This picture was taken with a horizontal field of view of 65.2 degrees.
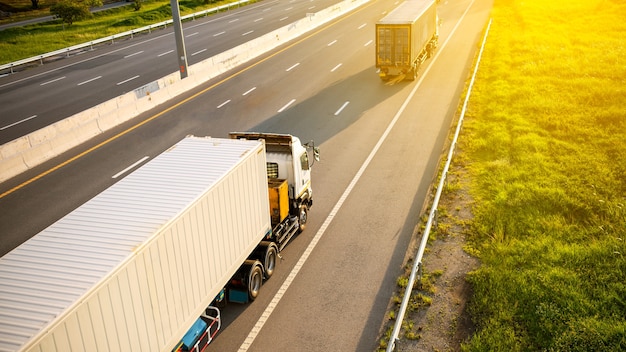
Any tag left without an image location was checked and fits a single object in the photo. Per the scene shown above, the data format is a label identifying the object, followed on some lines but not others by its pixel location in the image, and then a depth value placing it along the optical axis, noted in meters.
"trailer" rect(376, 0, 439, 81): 28.74
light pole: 28.67
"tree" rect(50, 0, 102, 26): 49.31
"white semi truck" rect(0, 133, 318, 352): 6.49
